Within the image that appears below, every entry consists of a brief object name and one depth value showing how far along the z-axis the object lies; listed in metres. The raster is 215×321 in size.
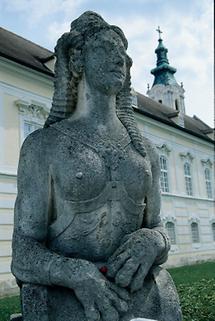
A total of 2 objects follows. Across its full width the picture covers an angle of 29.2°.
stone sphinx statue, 1.71
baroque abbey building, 14.41
